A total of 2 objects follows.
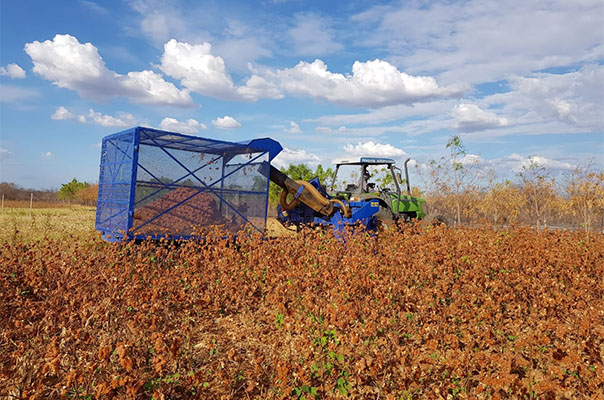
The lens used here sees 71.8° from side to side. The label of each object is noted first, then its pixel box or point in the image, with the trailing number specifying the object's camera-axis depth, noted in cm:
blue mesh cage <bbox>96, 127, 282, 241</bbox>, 741
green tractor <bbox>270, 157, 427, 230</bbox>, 944
